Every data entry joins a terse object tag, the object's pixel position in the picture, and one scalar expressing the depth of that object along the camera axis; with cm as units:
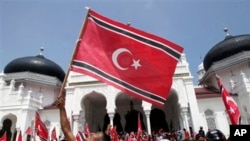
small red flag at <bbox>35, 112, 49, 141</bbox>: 1289
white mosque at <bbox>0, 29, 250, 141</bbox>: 2120
